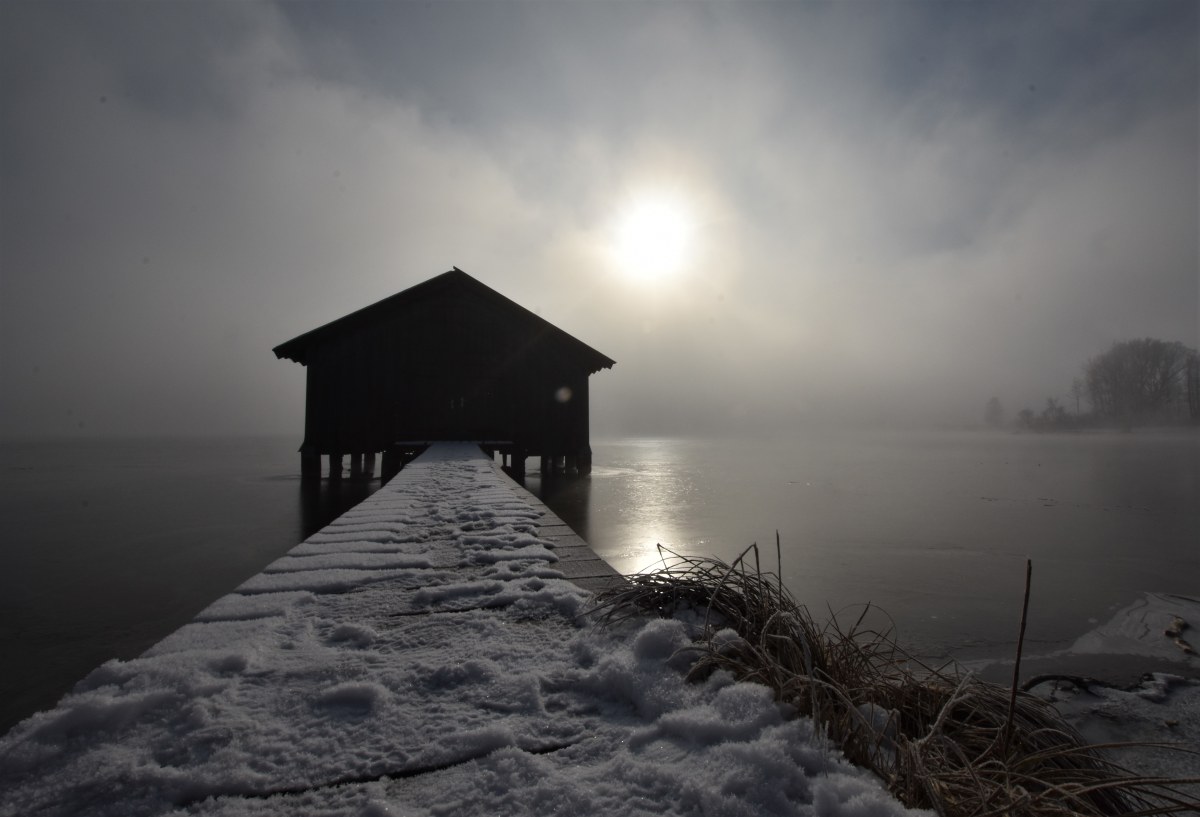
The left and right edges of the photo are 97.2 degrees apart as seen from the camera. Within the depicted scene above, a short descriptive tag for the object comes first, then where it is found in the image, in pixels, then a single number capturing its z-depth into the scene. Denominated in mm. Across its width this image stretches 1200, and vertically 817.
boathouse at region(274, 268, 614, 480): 13703
